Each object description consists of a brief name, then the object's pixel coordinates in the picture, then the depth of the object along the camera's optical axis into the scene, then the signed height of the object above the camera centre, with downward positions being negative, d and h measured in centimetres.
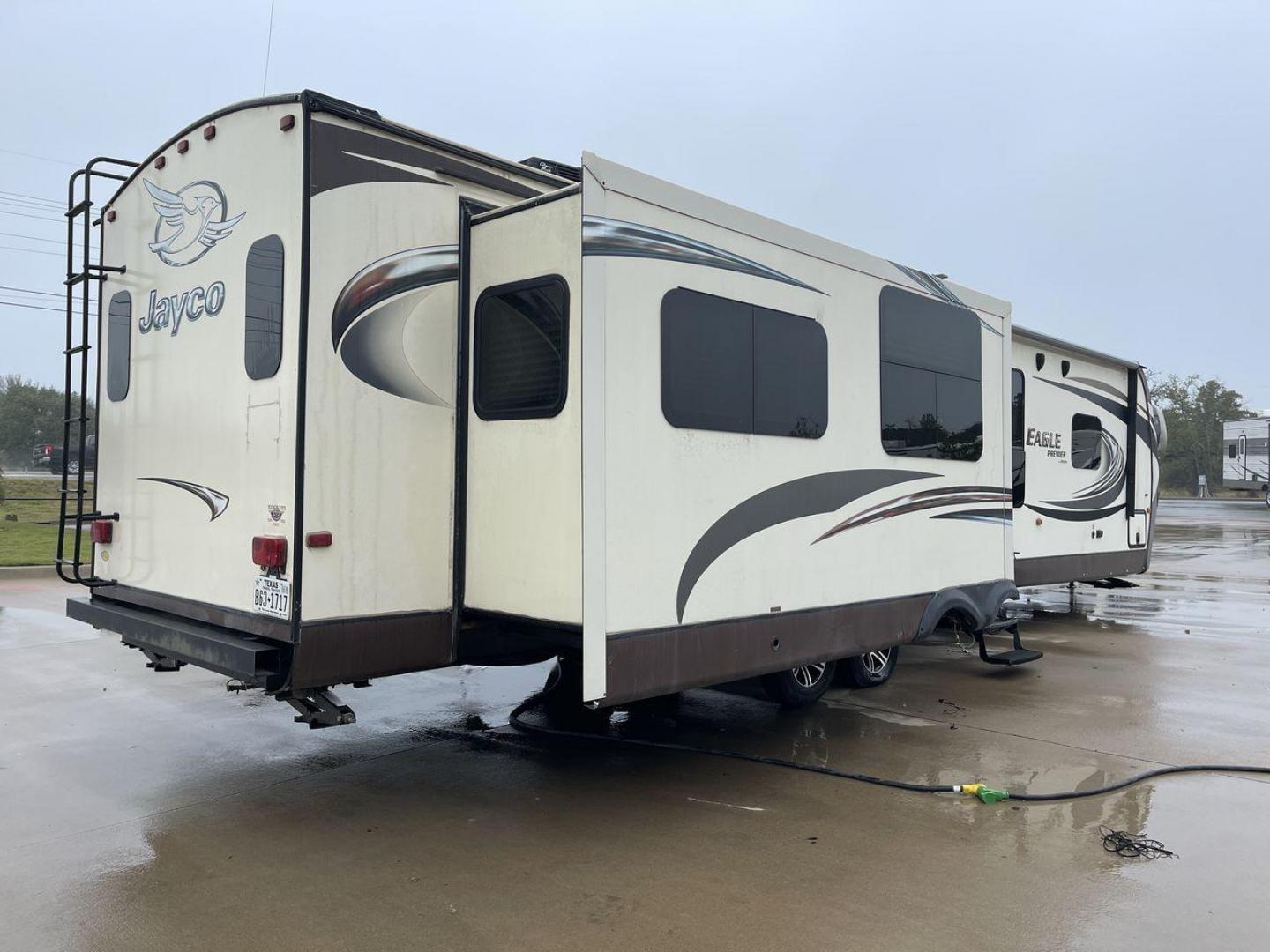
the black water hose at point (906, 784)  514 -168
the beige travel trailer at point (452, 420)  443 +32
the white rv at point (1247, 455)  4128 +157
